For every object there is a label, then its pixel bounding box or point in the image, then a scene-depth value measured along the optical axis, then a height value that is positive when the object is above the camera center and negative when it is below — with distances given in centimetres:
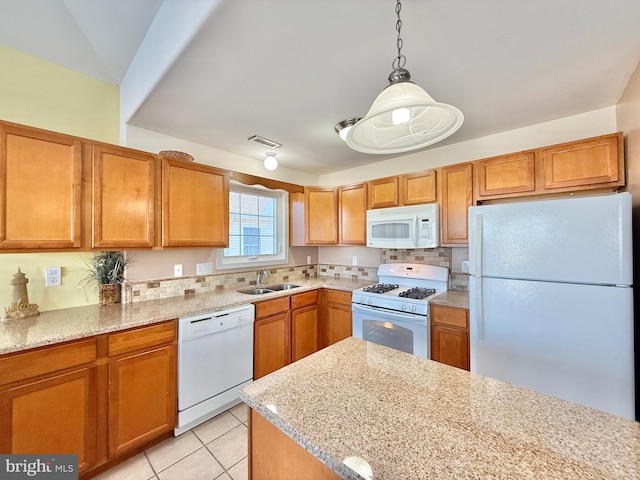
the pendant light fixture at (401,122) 88 +47
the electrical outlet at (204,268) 267 -27
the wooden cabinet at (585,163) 182 +55
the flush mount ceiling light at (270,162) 288 +86
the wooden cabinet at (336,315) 289 -84
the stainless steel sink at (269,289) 293 -54
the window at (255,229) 301 +16
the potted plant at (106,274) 207 -25
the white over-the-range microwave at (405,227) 253 +14
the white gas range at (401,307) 227 -61
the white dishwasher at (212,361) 195 -96
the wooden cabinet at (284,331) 248 -92
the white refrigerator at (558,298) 146 -36
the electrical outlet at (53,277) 186 -24
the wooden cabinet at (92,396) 136 -90
